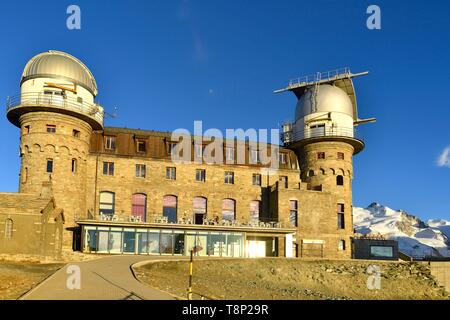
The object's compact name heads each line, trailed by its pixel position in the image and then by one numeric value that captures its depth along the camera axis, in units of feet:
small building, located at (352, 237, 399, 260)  160.59
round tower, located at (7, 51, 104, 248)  132.46
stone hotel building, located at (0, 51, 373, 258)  130.82
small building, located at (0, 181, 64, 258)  103.30
